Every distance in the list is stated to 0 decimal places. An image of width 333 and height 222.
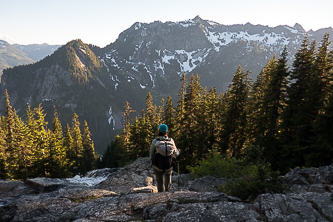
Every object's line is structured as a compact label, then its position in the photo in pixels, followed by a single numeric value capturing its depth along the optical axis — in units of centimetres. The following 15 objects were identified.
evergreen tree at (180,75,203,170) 2764
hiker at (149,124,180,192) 682
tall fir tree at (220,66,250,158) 2480
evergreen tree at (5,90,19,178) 2841
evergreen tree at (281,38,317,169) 1791
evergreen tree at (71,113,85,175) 4939
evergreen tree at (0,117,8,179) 2872
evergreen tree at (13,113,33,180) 2739
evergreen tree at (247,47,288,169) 2016
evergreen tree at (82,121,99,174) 5675
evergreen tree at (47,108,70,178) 2933
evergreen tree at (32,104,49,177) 2828
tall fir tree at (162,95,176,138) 3253
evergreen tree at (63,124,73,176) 4825
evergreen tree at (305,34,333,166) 1511
